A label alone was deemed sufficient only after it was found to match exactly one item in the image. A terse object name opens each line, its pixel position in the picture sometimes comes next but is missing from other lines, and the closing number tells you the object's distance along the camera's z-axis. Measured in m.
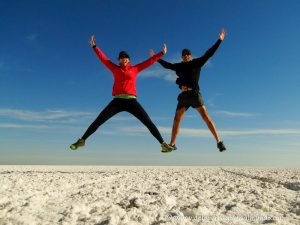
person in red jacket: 4.59
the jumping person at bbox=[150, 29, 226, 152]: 4.83
